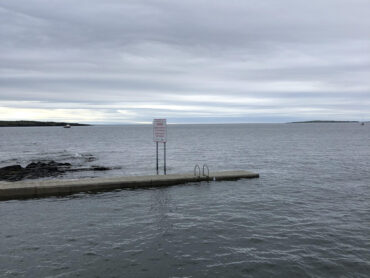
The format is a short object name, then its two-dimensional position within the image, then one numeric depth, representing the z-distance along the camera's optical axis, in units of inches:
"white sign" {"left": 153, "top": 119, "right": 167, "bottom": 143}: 992.2
